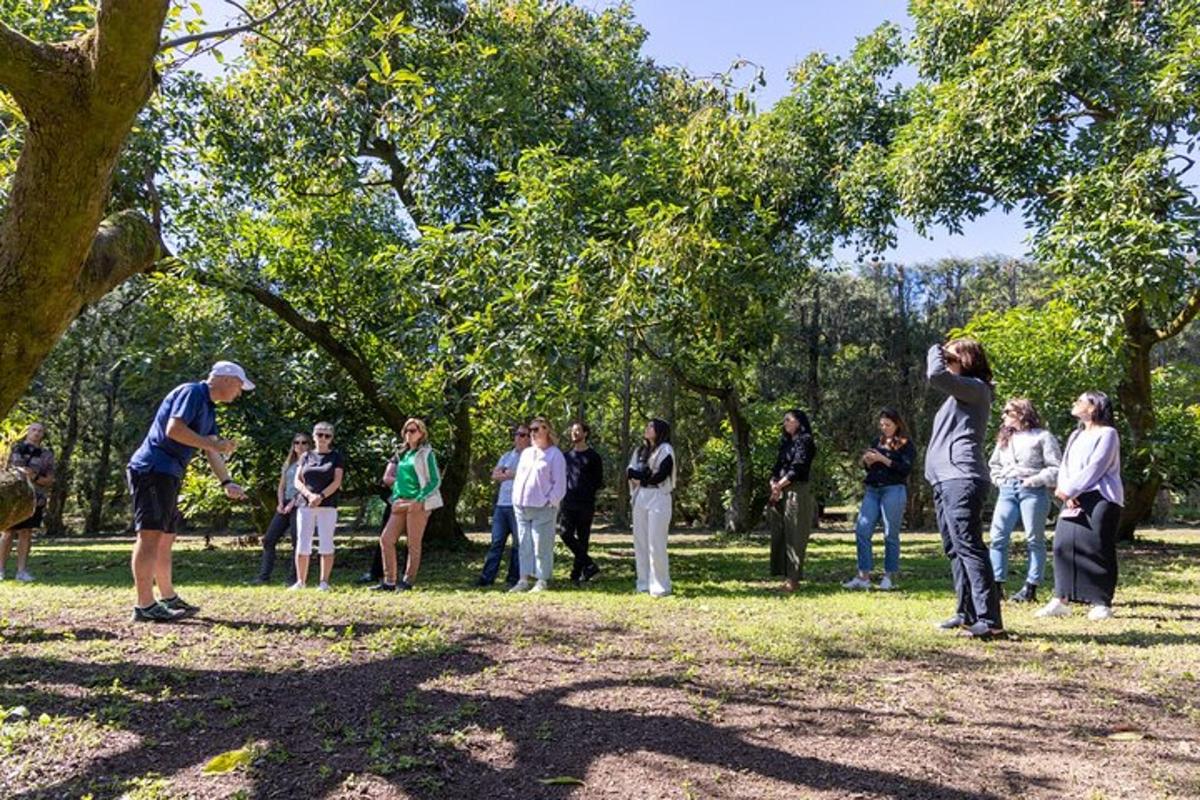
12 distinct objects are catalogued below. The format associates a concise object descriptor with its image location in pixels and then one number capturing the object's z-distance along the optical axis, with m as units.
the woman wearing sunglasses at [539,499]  8.24
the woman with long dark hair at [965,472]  5.54
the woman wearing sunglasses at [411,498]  8.35
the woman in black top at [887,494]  8.66
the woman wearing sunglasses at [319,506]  8.16
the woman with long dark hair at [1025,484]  7.39
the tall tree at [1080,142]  9.96
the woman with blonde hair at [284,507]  9.24
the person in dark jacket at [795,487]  8.44
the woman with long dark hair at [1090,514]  6.32
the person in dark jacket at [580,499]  9.39
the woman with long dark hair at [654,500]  7.97
